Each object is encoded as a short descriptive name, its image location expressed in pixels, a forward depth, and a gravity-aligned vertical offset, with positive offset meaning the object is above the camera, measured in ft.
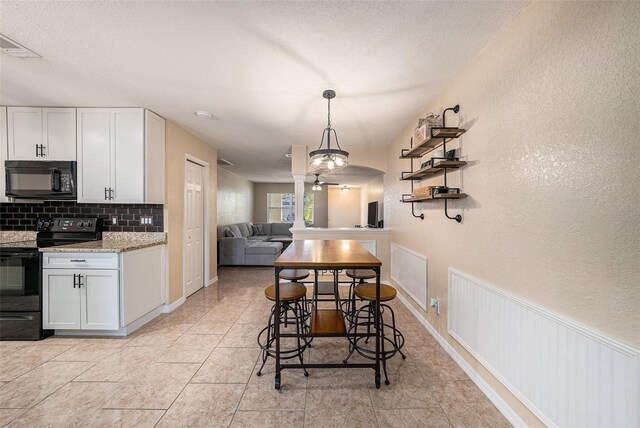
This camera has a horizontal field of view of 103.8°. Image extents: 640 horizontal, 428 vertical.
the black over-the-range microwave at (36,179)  9.34 +1.34
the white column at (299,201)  14.57 +0.76
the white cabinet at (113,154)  9.62 +2.32
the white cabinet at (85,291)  8.37 -2.58
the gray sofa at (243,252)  20.21 -3.05
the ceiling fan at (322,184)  21.86 +3.42
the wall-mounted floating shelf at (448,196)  6.69 +0.49
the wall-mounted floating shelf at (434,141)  6.84 +2.20
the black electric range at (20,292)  8.14 -2.55
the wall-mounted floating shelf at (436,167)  6.72 +1.36
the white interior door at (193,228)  12.44 -0.72
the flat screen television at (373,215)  17.24 -0.09
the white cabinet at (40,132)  9.49 +3.14
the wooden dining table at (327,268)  6.15 -1.43
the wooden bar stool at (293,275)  8.25 -2.09
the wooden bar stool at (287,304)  6.86 -2.88
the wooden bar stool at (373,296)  6.63 -2.27
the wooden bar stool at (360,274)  8.57 -2.15
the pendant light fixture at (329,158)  7.32 +1.65
